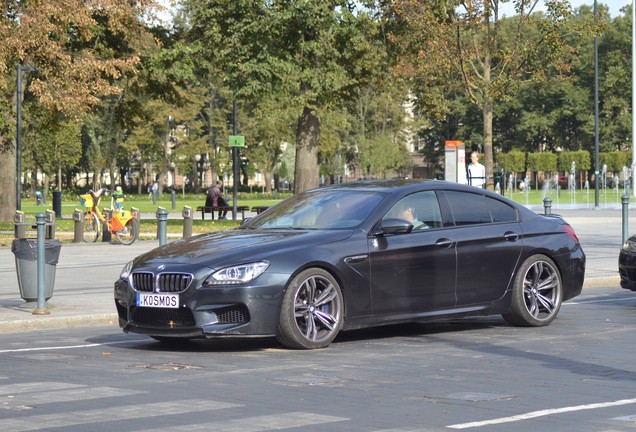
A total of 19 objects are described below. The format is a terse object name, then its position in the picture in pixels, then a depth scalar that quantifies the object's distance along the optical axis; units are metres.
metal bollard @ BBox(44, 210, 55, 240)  26.86
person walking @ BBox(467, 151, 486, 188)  26.88
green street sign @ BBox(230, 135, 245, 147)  38.31
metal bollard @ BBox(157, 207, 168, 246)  18.33
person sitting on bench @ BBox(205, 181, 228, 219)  47.78
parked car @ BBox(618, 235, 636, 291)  15.43
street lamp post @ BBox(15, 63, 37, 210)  38.12
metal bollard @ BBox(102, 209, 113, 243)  32.00
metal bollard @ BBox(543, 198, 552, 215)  20.59
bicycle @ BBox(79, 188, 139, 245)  30.34
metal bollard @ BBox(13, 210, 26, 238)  26.23
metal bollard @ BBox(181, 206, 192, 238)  31.20
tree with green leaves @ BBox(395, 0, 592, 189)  27.97
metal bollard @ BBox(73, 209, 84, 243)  31.31
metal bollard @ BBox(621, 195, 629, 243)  21.27
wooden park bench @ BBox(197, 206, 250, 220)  44.37
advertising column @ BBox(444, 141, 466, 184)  27.81
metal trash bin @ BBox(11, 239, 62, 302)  14.70
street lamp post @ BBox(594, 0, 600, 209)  54.29
